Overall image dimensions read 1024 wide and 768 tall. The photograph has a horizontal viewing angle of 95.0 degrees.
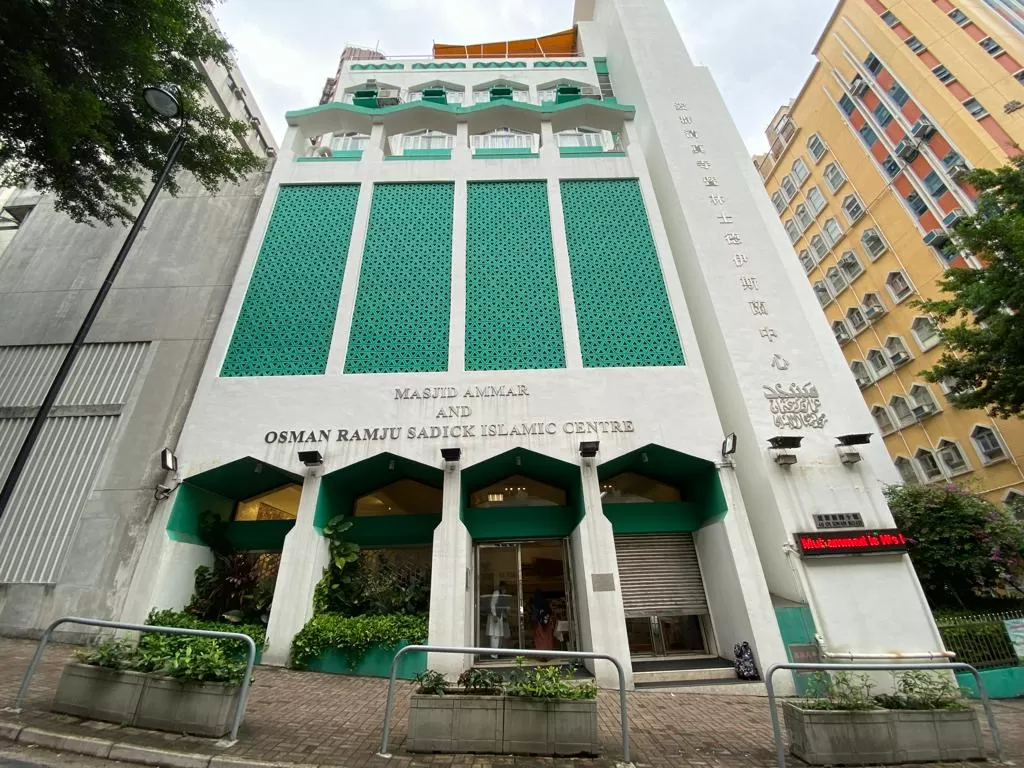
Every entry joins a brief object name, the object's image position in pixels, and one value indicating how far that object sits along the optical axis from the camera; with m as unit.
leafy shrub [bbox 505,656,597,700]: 4.94
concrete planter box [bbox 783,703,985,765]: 4.95
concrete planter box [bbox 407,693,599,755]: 4.80
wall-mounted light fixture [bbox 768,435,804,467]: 10.62
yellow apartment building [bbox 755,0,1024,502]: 21.31
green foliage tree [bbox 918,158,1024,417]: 11.46
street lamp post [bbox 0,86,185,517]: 6.57
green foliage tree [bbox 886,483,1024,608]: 11.00
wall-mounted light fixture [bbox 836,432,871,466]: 10.70
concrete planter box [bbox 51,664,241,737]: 4.73
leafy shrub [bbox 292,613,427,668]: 9.09
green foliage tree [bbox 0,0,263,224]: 9.52
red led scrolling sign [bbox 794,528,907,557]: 9.78
